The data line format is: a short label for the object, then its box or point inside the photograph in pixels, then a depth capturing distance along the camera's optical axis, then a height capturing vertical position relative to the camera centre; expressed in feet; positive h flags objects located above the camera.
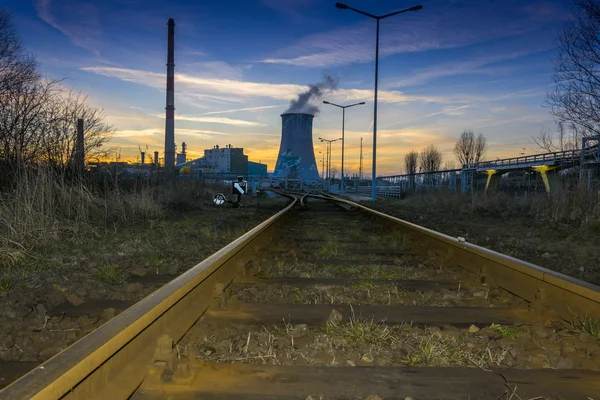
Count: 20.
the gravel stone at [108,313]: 7.73 -2.46
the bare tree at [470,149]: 279.28 +25.95
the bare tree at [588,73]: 46.37 +13.12
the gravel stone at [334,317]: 7.75 -2.49
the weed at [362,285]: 10.94 -2.63
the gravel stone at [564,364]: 5.93 -2.47
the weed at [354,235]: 22.32 -2.72
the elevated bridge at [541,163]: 62.75 +6.10
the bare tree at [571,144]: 53.26 +7.78
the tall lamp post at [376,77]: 73.30 +19.88
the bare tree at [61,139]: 27.58 +2.75
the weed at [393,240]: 19.42 -2.69
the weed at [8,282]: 10.57 -2.73
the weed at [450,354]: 6.15 -2.54
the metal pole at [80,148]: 29.53 +2.27
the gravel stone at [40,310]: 8.08 -2.54
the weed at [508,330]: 7.18 -2.51
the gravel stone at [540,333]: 6.94 -2.41
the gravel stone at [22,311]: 8.02 -2.57
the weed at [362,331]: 7.04 -2.54
